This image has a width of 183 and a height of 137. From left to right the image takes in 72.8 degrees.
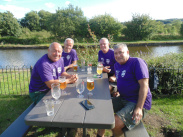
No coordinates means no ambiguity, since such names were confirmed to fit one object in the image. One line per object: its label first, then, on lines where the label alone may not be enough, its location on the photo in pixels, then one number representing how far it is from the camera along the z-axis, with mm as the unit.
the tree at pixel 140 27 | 30156
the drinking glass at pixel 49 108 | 1435
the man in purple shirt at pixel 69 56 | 4199
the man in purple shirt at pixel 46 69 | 2332
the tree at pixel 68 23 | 33281
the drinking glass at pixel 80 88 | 1868
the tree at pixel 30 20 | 52250
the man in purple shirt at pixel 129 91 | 1853
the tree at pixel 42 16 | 56094
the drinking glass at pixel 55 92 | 1748
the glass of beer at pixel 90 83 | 1889
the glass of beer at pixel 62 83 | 1969
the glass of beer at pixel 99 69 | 2785
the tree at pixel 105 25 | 32344
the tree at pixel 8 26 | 34188
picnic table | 1311
